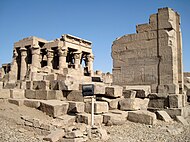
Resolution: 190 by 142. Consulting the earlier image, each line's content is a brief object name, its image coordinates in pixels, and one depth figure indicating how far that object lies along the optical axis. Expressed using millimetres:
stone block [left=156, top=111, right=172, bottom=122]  7662
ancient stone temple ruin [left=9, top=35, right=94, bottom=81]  22156
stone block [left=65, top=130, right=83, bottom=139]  4977
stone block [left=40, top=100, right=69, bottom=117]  7244
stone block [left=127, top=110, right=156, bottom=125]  7047
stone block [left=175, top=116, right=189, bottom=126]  7478
